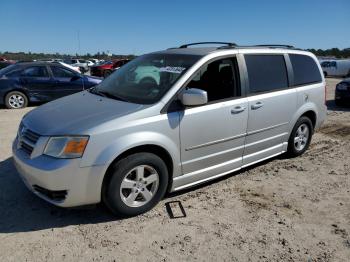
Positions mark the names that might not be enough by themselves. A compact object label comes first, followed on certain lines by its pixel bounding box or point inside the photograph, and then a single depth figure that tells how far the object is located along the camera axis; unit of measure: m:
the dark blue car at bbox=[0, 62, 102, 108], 11.04
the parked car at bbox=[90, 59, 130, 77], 25.47
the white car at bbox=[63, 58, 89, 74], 38.16
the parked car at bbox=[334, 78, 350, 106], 11.66
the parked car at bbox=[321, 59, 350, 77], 29.33
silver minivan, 3.53
